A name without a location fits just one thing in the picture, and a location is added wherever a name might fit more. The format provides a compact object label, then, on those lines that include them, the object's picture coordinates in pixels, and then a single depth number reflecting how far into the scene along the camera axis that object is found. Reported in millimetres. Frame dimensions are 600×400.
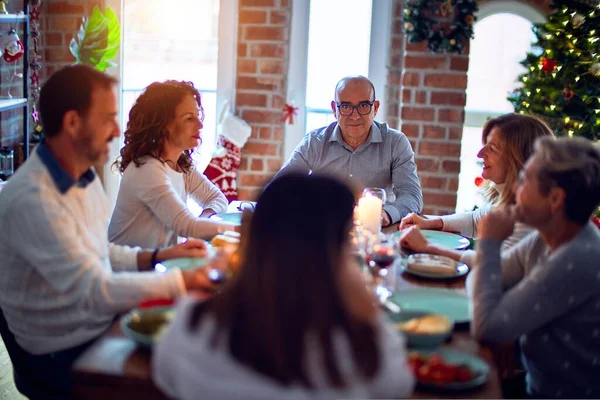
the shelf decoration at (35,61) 4234
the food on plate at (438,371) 1497
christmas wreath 4075
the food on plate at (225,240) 2396
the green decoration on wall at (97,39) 4203
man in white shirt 1823
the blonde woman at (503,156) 2504
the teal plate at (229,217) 2858
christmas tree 3883
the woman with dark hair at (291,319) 1200
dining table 1500
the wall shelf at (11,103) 3766
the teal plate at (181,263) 2205
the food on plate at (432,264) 2283
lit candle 2576
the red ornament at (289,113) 4387
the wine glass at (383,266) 1985
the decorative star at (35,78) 4270
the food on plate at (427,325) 1695
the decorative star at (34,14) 4223
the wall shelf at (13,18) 3723
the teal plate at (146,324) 1611
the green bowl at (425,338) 1666
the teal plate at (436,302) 1912
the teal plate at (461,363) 1482
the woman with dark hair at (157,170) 2639
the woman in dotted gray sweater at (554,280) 1739
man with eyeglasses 3416
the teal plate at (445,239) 2654
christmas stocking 4395
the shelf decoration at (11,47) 3889
